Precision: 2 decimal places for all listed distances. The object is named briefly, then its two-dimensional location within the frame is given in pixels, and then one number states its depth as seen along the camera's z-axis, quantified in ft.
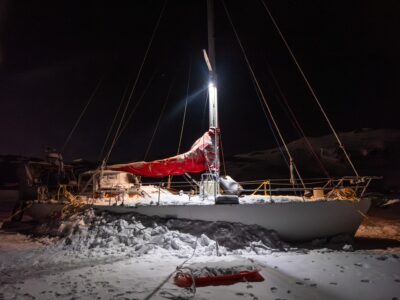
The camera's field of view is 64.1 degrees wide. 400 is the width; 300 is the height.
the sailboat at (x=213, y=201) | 33.32
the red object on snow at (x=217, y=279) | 21.80
